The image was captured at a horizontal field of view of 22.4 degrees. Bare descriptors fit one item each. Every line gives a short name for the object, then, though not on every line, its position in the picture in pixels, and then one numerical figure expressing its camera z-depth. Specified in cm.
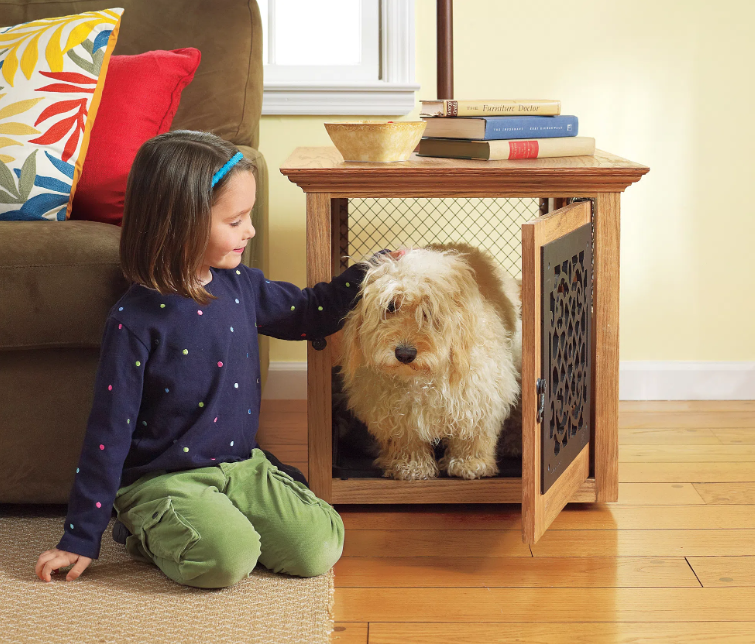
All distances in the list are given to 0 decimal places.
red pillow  323
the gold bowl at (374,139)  308
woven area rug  280
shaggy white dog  300
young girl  291
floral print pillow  315
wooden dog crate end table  292
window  368
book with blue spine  313
